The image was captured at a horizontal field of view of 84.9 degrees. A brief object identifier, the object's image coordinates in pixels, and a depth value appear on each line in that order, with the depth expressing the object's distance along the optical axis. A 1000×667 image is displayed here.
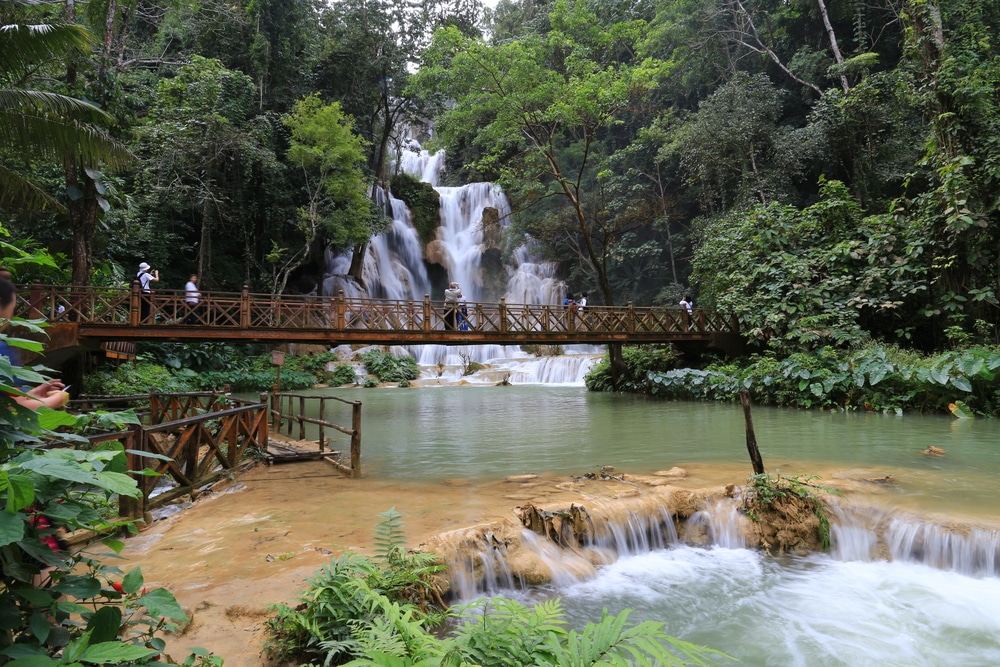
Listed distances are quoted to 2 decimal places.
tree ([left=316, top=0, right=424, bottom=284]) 27.58
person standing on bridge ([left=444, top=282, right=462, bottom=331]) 15.27
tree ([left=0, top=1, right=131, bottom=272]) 7.72
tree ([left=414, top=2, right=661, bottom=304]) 17.08
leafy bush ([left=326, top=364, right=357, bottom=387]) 23.75
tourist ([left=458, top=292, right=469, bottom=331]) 15.31
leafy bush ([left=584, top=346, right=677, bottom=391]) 18.98
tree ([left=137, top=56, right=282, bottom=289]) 18.42
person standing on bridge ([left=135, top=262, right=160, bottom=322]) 12.33
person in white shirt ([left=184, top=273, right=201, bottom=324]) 13.09
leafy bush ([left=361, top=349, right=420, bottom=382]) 24.42
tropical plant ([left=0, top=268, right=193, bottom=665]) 1.61
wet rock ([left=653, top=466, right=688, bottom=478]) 6.90
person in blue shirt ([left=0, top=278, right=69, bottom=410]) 2.27
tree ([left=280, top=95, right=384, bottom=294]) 22.00
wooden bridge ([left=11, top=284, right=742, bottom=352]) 11.56
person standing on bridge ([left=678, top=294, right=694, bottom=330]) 17.35
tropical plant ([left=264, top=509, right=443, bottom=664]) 2.96
